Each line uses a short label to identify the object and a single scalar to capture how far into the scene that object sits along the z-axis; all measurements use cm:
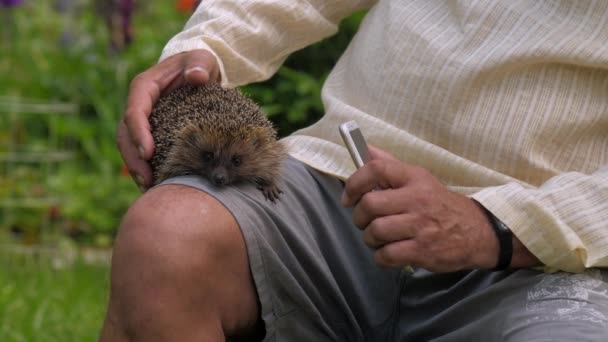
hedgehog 600
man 463
